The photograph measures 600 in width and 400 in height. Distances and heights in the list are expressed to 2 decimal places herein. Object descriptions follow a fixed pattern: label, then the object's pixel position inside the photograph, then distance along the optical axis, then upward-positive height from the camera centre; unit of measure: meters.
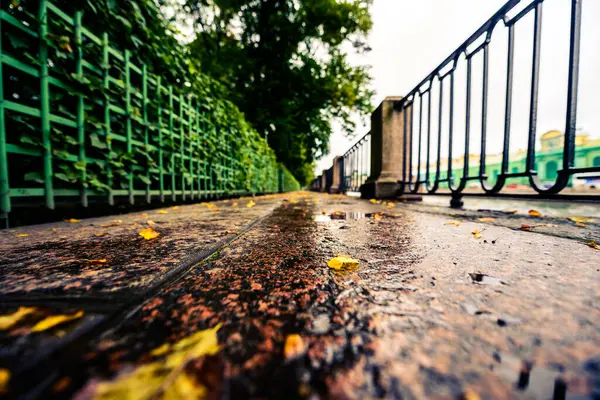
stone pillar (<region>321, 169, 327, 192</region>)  16.35 +0.61
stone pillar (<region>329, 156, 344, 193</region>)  12.11 +0.64
